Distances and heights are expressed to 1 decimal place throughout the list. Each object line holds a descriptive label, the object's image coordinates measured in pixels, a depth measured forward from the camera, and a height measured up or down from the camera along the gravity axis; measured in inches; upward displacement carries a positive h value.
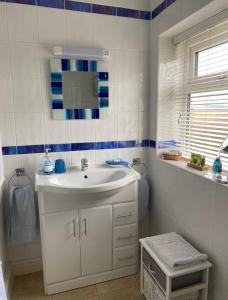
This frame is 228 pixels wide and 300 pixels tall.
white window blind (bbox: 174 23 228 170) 58.6 +5.9
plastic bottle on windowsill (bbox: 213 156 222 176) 56.5 -12.3
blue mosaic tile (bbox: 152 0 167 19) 69.1 +32.1
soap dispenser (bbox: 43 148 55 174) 68.0 -14.4
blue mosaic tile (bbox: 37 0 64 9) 66.9 +32.2
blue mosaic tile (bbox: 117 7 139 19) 74.1 +32.6
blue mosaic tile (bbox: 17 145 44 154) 71.1 -10.0
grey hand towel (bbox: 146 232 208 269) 52.6 -32.3
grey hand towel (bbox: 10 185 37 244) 68.2 -28.8
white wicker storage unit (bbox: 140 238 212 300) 51.6 -37.9
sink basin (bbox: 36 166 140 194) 58.4 -17.7
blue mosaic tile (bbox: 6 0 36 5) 64.9 +31.7
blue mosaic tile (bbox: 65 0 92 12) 69.1 +32.5
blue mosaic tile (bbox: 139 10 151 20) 76.4 +32.5
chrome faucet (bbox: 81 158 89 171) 72.7 -14.8
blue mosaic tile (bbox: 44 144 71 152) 73.3 -9.8
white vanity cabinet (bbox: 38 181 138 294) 62.9 -34.4
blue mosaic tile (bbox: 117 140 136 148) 80.4 -9.8
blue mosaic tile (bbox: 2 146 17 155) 69.9 -10.0
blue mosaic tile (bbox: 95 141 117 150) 77.9 -9.8
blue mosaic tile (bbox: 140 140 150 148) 83.3 -9.8
